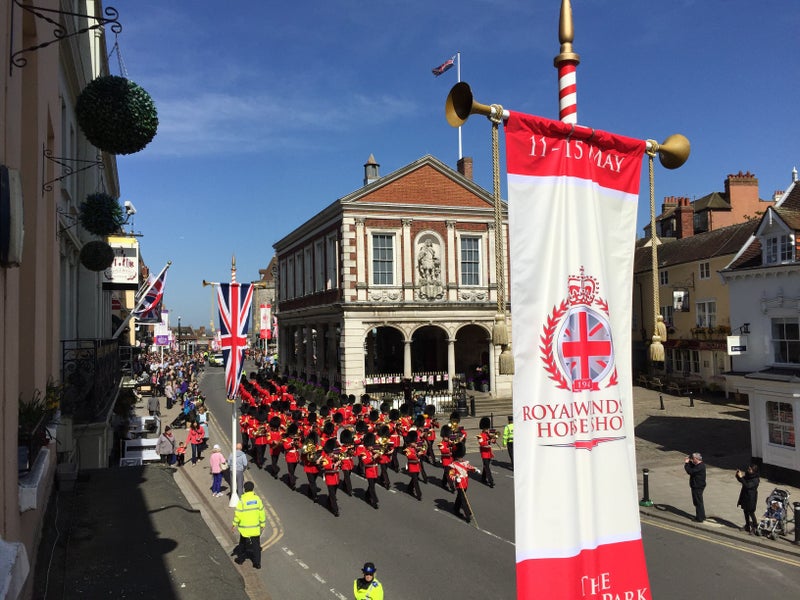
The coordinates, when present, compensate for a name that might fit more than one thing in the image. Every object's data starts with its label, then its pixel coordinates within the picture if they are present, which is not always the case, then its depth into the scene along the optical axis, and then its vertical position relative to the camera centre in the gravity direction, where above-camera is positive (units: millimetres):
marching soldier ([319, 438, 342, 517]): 14031 -3424
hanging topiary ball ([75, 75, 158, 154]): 8266 +3181
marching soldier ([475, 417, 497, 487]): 16641 -3501
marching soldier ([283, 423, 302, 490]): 16500 -3307
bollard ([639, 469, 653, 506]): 14484 -4176
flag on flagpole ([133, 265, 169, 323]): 20766 +1389
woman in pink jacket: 15516 -3617
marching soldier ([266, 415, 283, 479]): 17750 -3337
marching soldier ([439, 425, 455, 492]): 15531 -3226
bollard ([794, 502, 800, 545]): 12148 -4318
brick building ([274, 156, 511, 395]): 30375 +3391
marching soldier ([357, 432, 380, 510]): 14789 -3454
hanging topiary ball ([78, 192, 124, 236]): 12578 +2661
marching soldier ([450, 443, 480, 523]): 13359 -3512
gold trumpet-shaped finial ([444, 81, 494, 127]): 4066 +1564
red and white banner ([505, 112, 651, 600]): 4145 -389
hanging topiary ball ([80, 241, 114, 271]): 13945 +1954
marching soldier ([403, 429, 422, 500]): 15539 -3501
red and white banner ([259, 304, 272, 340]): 41575 +855
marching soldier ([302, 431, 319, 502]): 15117 -3334
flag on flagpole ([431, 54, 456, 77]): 30766 +13964
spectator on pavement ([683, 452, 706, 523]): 13414 -3689
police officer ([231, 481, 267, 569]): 10352 -3345
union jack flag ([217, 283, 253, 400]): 14102 +153
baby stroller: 12469 -4251
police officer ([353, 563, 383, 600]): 7477 -3295
